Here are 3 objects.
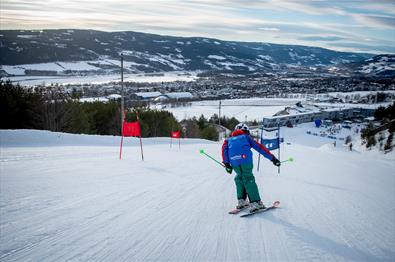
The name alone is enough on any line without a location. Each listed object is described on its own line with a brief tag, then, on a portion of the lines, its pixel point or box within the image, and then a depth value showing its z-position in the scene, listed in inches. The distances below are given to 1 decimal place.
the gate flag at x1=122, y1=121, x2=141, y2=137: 499.5
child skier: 217.3
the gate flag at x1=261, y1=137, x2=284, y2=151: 450.5
